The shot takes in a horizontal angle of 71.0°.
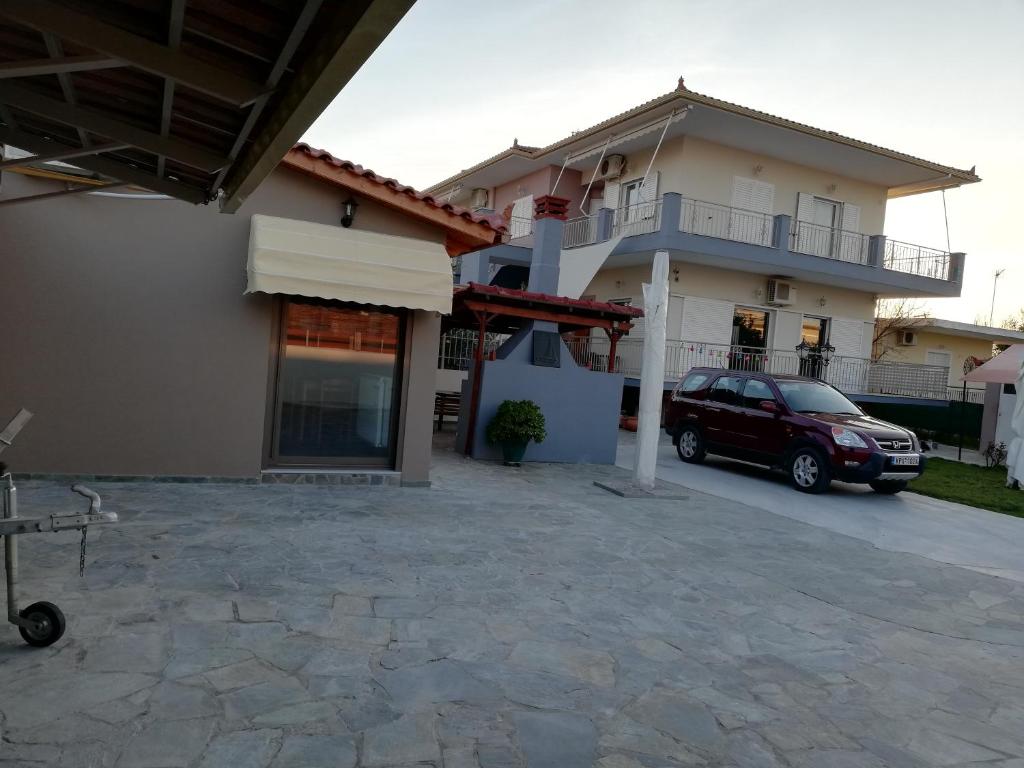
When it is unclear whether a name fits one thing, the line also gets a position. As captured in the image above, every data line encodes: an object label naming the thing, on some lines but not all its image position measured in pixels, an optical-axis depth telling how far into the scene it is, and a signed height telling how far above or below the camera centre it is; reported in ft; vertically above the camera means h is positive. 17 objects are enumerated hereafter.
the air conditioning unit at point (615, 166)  70.54 +19.99
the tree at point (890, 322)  88.28 +8.62
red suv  35.65 -2.57
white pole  32.83 -0.42
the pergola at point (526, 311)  38.88 +2.98
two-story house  62.39 +13.51
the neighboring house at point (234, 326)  24.75 +0.43
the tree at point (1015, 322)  137.59 +15.38
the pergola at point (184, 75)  8.66 +3.87
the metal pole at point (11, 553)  11.56 -3.81
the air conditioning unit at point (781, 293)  68.80 +8.62
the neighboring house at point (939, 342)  88.48 +6.81
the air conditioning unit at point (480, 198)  91.50 +20.49
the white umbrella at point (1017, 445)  40.34 -2.50
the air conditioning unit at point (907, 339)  88.94 +6.67
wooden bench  51.01 -3.57
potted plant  38.34 -3.56
